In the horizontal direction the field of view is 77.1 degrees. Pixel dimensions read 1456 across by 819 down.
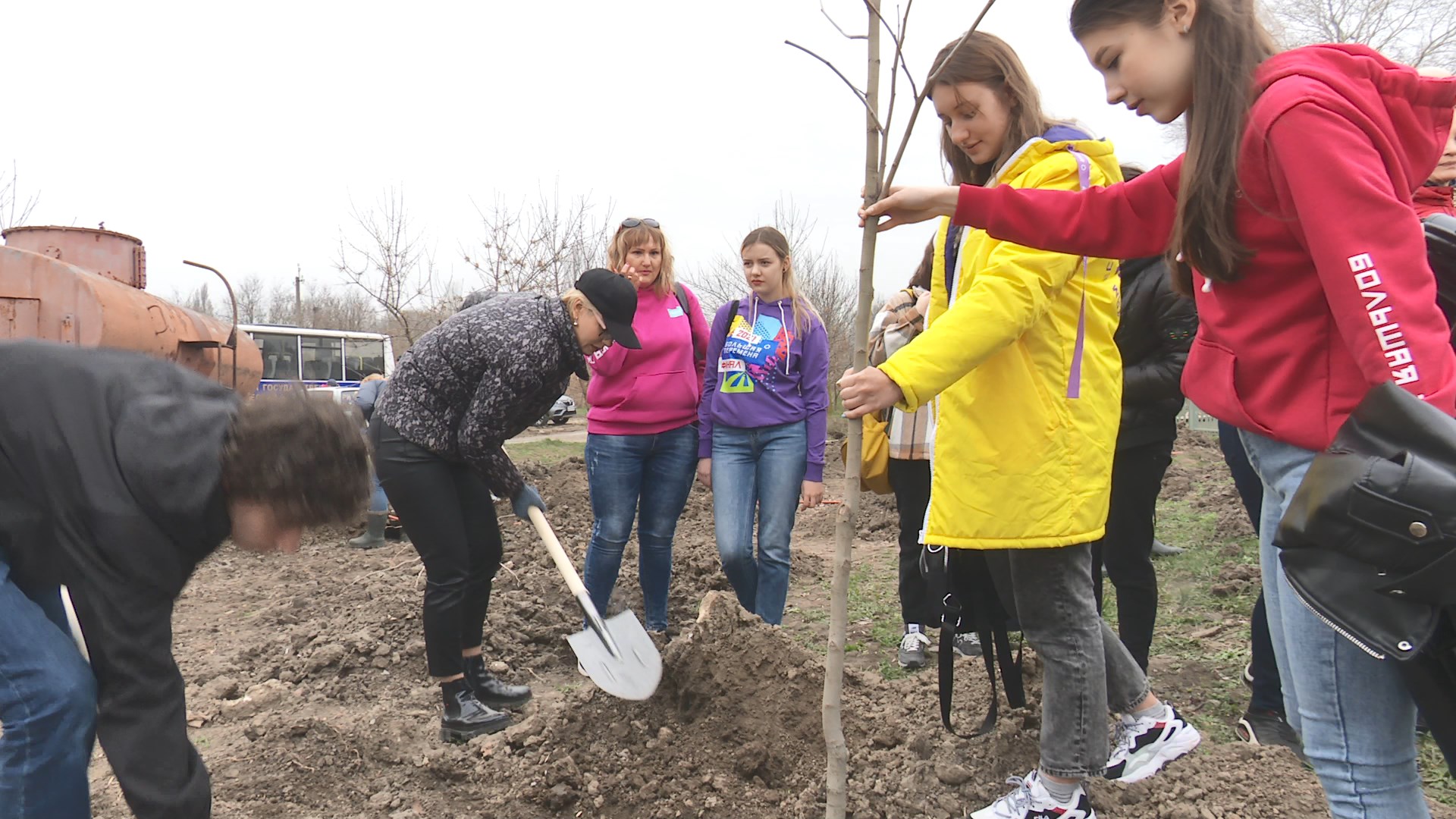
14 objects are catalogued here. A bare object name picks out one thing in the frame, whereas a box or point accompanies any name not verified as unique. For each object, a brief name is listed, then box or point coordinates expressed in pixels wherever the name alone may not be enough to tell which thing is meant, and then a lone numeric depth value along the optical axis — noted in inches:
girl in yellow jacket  74.9
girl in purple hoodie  148.9
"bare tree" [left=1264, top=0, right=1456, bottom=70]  858.8
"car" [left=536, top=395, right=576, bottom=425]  987.9
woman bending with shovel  119.3
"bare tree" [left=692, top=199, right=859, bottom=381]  739.4
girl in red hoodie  46.7
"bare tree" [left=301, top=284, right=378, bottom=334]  1619.1
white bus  746.8
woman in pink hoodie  150.3
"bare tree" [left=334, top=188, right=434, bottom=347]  575.2
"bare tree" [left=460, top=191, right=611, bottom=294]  575.2
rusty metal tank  226.1
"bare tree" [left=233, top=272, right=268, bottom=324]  1744.6
